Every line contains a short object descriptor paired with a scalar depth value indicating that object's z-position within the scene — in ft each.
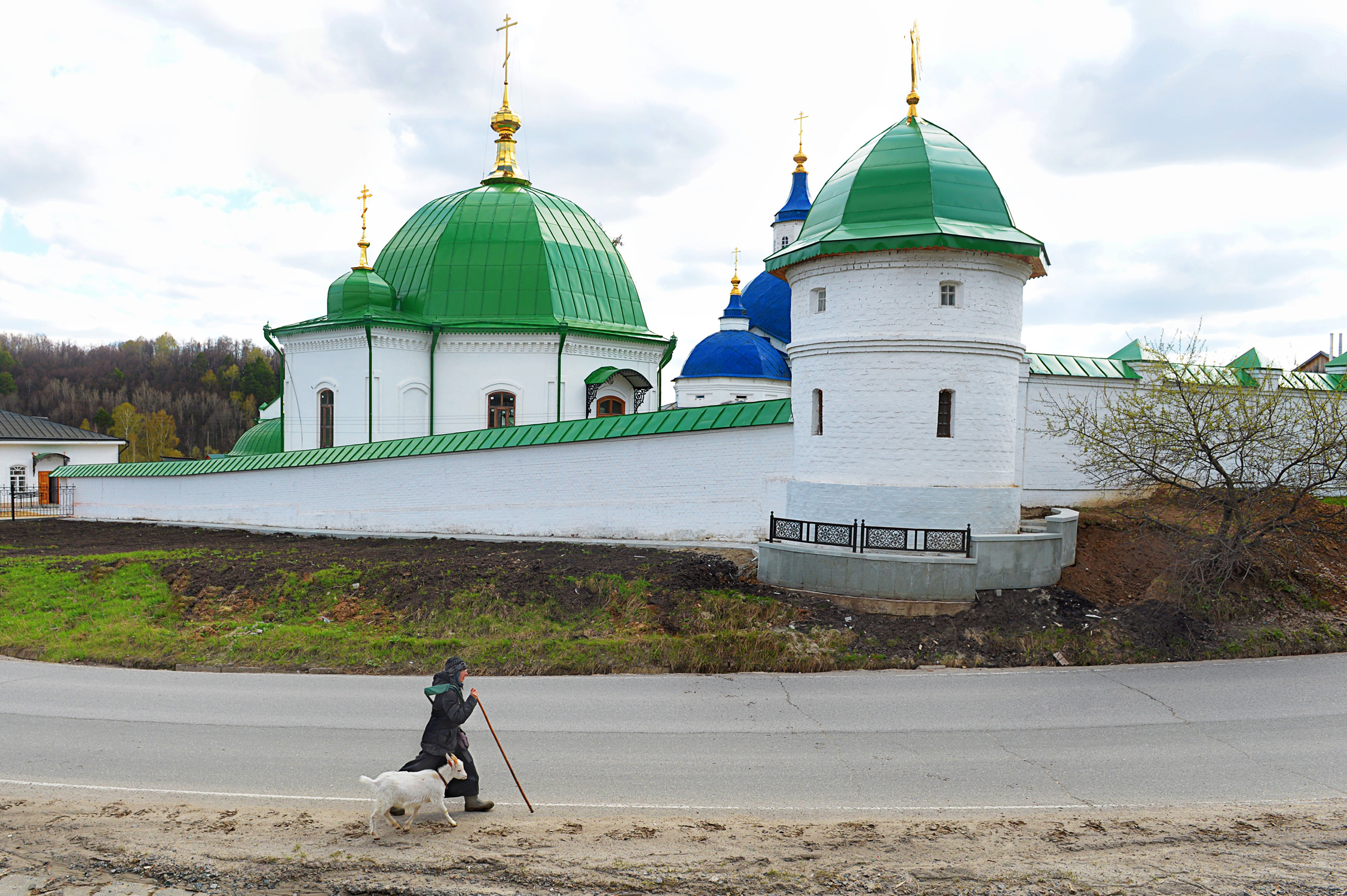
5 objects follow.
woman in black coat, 20.20
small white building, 119.24
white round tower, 42.55
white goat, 18.88
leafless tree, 39.78
